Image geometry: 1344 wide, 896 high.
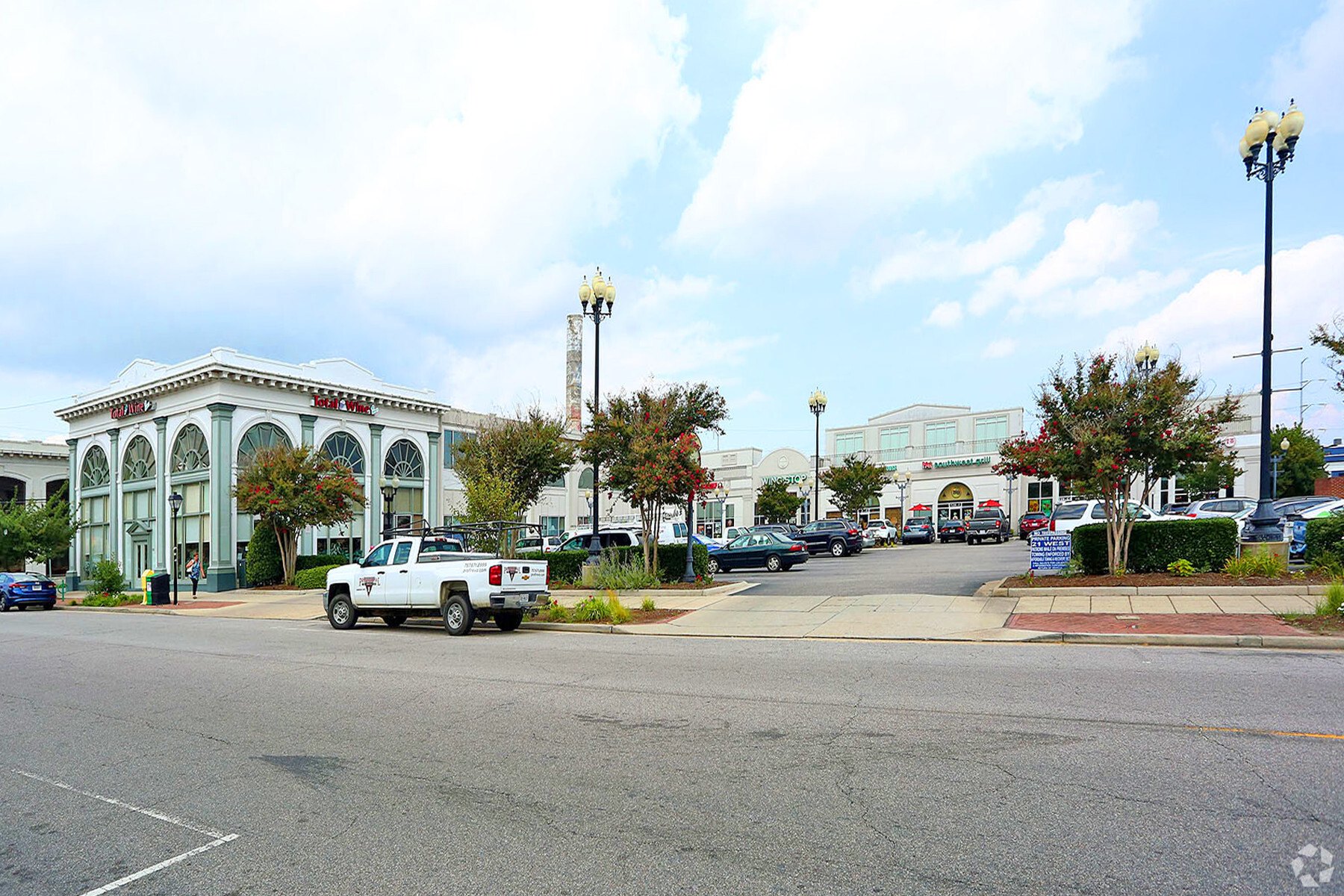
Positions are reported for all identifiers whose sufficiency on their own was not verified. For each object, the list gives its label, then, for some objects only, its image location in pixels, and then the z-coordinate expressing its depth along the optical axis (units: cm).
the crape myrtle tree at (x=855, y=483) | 5112
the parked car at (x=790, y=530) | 3975
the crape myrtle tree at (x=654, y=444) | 2083
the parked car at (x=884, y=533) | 4962
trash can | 2869
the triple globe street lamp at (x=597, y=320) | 2256
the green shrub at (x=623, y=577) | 2109
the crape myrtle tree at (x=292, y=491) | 3134
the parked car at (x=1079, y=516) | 2729
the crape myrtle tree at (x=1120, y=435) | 1664
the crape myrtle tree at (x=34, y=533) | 4153
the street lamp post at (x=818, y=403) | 4691
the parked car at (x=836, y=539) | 3900
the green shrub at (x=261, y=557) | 3388
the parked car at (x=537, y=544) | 3044
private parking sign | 1802
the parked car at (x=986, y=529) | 4528
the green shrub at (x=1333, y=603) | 1215
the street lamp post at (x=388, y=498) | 3370
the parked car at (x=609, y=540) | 2628
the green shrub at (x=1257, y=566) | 1578
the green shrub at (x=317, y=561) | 3506
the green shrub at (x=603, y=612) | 1656
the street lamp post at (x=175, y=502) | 2992
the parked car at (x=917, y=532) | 4962
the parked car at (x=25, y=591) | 3106
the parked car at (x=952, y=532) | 4966
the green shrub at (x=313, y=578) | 3119
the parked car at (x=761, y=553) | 2872
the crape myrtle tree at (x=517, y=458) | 3008
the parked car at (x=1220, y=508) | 2627
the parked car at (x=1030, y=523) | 4084
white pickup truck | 1560
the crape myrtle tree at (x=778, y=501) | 5669
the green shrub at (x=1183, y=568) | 1644
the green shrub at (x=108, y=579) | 3119
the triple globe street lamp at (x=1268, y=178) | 1648
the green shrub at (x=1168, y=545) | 1684
